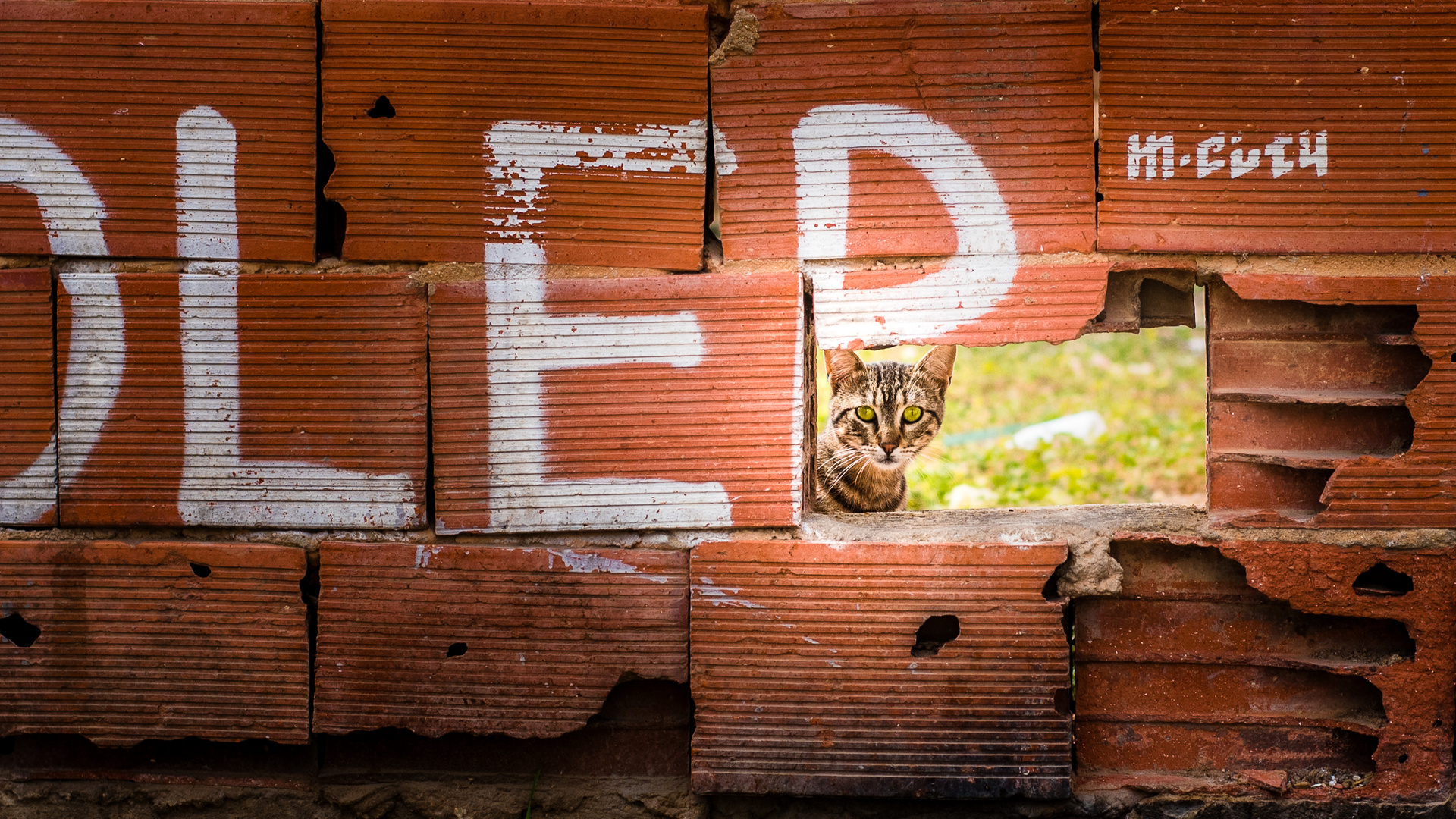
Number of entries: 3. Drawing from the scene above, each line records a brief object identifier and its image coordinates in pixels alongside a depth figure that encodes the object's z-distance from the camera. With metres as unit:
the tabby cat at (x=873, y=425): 7.48
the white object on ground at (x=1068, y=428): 13.18
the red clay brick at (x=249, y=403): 5.30
